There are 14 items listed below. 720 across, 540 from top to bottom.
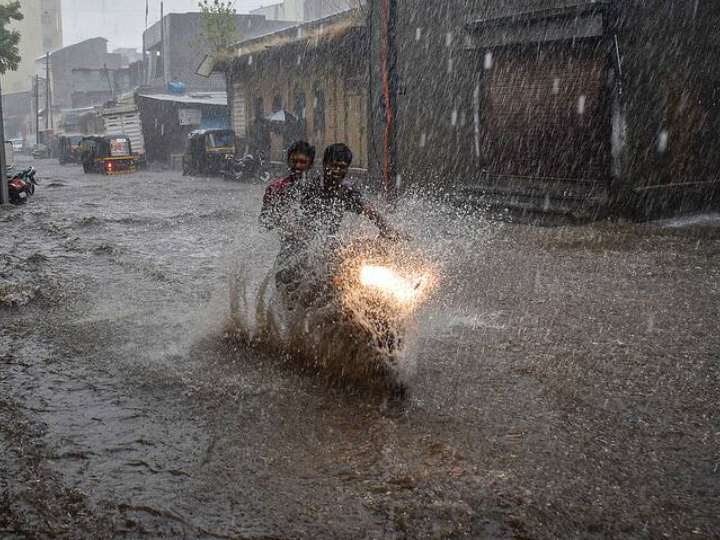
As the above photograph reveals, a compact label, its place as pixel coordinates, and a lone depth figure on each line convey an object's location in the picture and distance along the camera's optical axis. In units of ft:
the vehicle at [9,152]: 77.61
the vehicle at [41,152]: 178.09
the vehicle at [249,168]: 85.35
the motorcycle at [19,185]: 61.36
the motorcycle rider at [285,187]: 15.83
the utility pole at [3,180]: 58.18
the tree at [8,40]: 109.60
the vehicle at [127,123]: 129.29
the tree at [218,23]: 139.03
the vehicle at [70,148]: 140.90
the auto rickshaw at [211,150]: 93.62
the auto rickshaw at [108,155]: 106.42
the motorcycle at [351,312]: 14.79
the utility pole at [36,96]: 208.76
